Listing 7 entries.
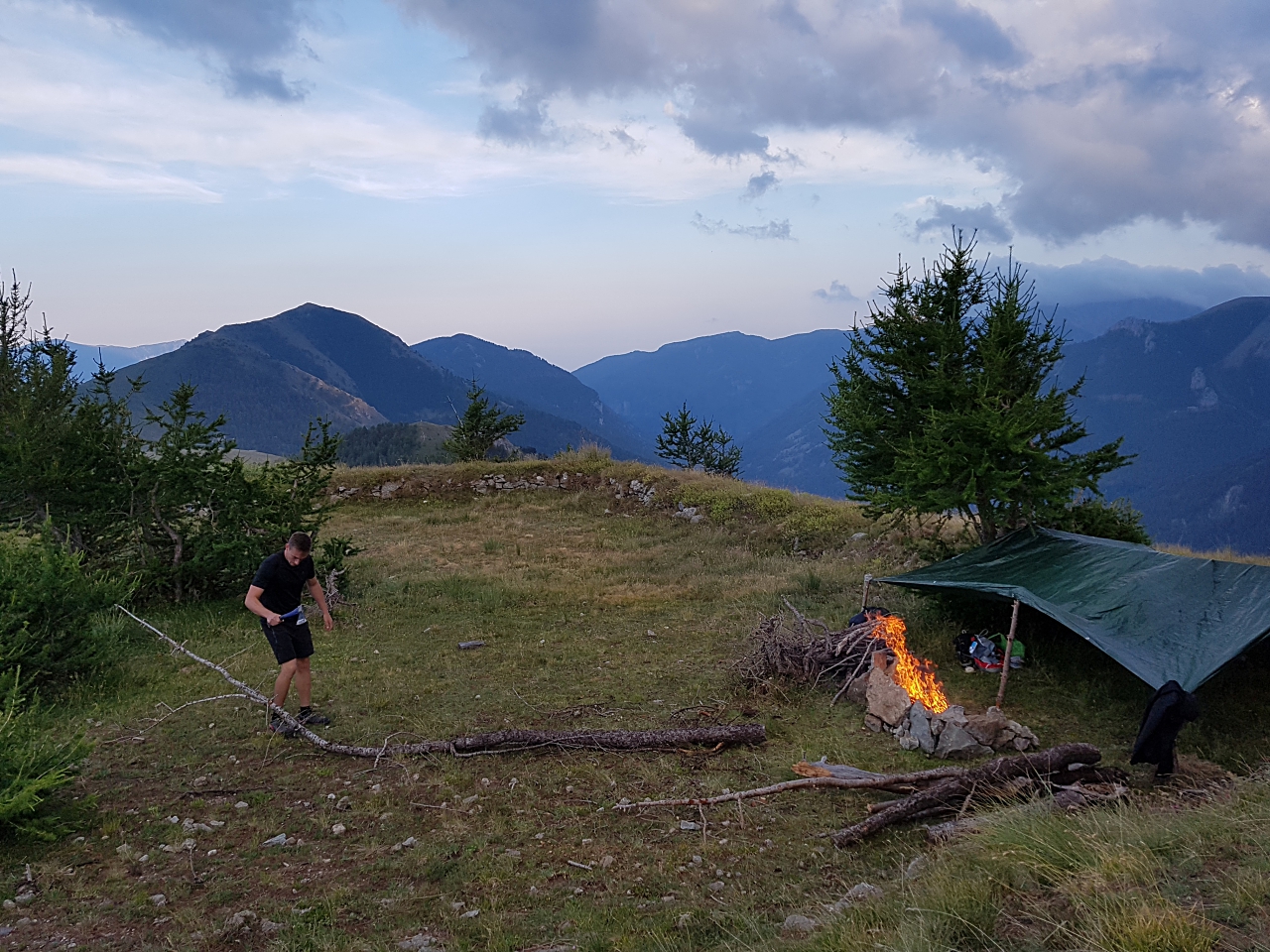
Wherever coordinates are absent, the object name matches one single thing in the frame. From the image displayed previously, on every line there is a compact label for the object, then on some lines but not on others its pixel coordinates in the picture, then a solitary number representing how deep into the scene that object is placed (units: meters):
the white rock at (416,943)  4.14
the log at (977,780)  5.48
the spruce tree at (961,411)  10.37
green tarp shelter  7.16
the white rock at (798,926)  3.91
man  7.69
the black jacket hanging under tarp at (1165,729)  6.40
